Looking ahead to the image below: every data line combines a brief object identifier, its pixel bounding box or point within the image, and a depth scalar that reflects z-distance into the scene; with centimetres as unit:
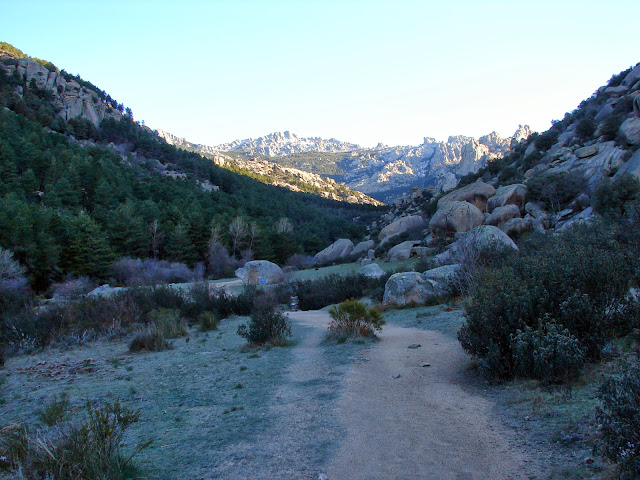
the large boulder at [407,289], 1593
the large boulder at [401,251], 3063
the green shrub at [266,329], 1077
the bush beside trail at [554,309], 527
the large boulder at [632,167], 1930
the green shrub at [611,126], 2609
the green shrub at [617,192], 1775
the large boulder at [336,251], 4588
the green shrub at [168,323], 1288
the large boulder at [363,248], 4165
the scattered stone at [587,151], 2592
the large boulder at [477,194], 3036
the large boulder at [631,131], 2262
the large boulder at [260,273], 3228
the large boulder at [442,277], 1560
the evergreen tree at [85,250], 3047
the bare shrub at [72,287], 2242
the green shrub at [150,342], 1096
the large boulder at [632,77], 3167
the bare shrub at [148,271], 3203
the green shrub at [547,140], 3506
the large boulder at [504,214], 2538
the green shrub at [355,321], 1037
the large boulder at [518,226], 2359
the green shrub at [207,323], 1436
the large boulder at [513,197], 2670
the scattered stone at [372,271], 2445
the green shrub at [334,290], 2191
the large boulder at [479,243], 1550
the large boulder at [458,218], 2777
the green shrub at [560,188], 2391
